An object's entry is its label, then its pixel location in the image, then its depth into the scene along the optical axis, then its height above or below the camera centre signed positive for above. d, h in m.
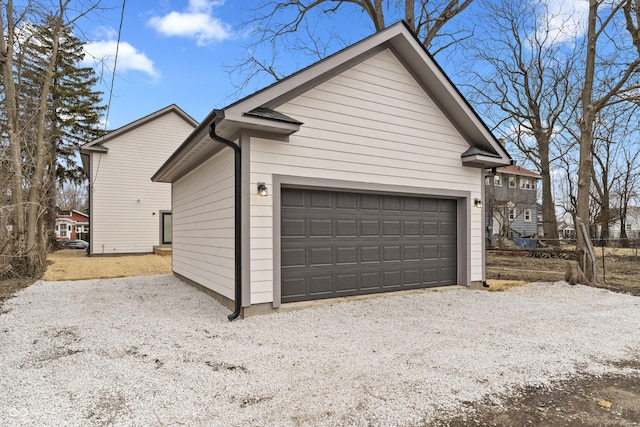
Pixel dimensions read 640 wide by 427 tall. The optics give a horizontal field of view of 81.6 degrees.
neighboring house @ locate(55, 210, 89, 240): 38.80 +0.14
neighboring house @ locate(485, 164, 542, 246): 28.13 +2.39
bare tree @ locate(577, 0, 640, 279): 9.84 +5.01
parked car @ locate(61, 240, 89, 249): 24.94 -1.24
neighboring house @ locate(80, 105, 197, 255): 16.25 +1.90
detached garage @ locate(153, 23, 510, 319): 5.47 +0.75
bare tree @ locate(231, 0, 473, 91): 13.34 +7.70
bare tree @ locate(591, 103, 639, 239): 24.52 +3.63
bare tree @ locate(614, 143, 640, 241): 25.05 +3.01
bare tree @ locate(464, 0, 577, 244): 17.95 +7.60
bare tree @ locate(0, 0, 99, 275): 9.91 +3.18
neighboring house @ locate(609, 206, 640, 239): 27.70 -0.39
